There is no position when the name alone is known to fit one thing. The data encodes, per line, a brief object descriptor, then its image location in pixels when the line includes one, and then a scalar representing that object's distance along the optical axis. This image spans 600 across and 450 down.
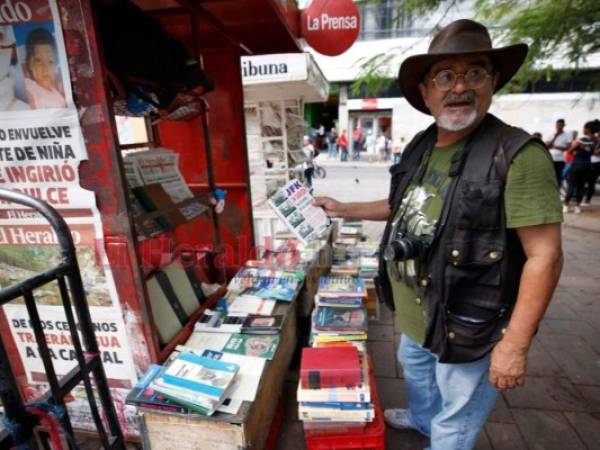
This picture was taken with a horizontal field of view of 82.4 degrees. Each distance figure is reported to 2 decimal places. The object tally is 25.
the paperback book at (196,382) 1.46
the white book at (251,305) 2.25
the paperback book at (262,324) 2.04
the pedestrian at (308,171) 8.67
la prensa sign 2.74
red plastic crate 1.76
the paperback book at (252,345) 1.87
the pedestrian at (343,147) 21.30
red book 1.74
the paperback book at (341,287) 2.55
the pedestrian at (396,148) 18.62
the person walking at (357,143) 21.58
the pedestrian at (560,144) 7.43
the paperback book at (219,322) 2.09
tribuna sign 3.56
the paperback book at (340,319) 2.22
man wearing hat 1.21
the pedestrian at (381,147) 20.36
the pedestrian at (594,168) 6.84
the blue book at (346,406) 1.71
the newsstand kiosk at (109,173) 1.37
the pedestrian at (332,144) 22.25
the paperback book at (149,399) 1.50
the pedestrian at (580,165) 6.52
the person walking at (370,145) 22.09
